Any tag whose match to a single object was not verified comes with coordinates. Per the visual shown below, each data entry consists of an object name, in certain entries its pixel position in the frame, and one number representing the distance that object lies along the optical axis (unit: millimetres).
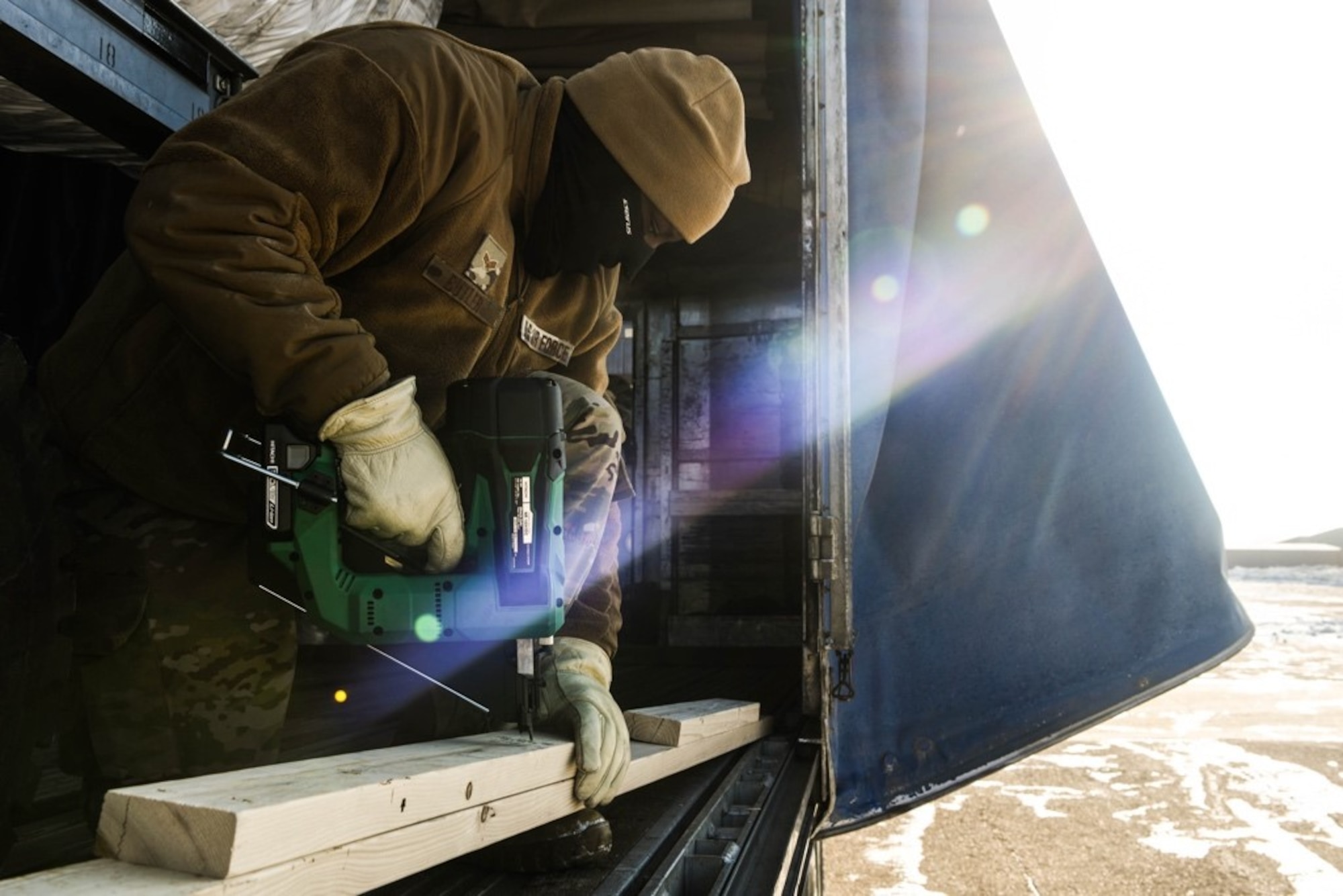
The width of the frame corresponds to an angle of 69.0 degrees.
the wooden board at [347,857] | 883
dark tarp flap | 2672
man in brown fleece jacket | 1354
